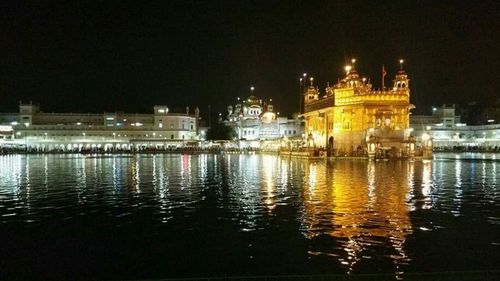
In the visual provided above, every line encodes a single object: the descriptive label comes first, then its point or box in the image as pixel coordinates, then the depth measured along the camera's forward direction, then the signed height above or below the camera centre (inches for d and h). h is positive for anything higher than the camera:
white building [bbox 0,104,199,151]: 5423.2 +113.1
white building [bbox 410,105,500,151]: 5334.6 +79.7
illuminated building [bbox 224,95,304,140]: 5393.7 +182.1
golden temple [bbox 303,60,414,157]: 2731.3 +115.7
